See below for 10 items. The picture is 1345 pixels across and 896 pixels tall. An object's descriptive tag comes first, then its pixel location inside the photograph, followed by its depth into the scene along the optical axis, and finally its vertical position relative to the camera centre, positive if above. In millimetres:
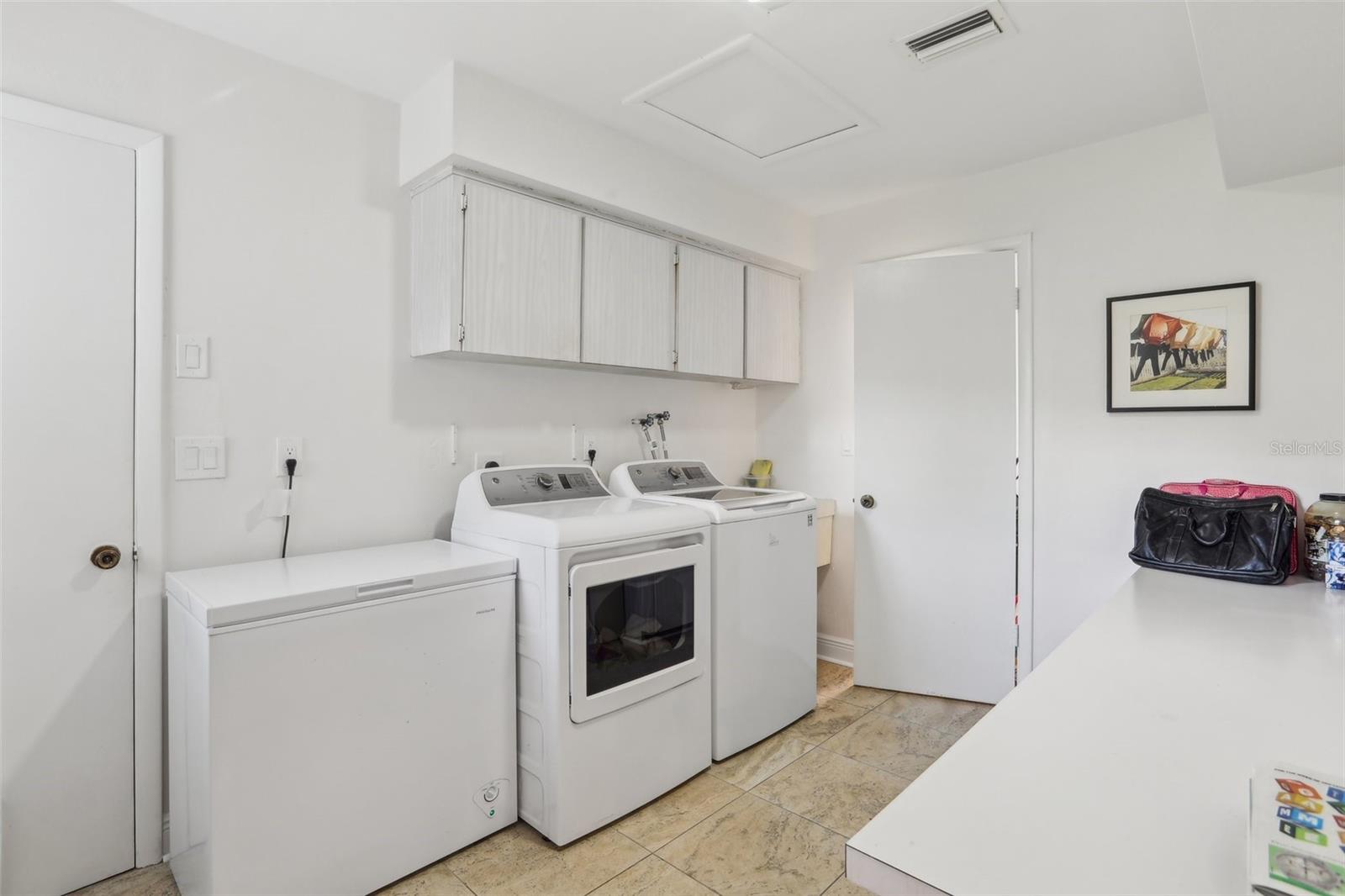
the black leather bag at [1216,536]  2305 -317
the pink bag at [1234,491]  2441 -157
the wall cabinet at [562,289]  2389 +648
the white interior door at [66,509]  1824 -183
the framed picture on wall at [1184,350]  2574 +397
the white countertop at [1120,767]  752 -462
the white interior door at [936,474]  3154 -127
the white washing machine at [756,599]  2652 -639
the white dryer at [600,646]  2109 -675
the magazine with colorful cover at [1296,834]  650 -403
